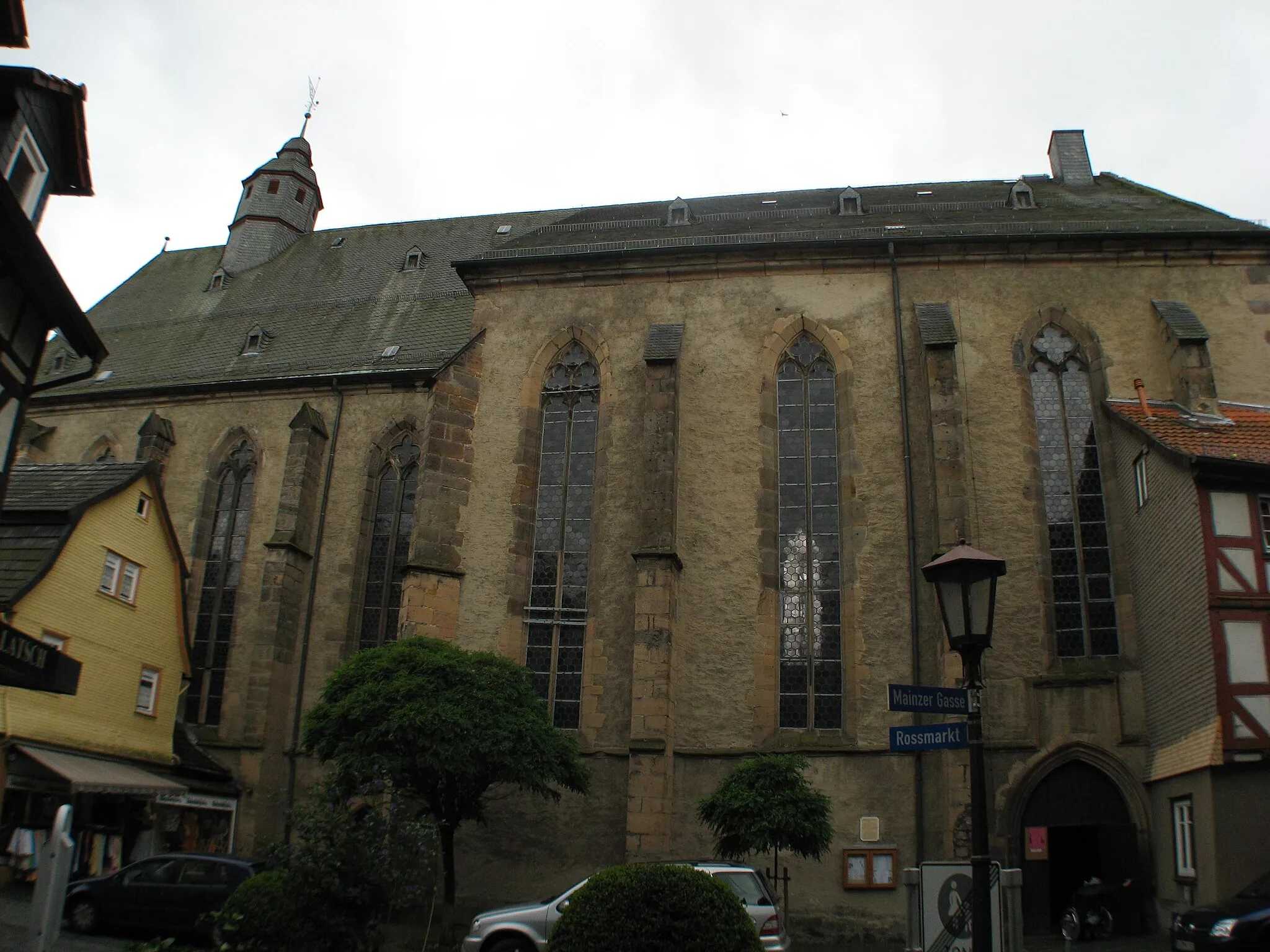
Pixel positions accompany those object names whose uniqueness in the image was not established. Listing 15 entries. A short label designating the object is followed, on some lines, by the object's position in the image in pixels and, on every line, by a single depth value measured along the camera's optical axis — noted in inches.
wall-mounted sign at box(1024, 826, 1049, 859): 620.7
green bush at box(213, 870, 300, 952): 313.4
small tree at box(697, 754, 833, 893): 547.2
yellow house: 640.4
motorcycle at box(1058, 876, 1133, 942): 573.6
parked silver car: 435.2
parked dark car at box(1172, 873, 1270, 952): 428.5
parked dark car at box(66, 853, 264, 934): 534.3
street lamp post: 282.2
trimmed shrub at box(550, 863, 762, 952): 285.0
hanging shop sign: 332.5
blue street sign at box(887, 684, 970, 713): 290.2
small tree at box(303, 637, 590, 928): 552.4
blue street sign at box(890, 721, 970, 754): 292.0
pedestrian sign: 277.9
